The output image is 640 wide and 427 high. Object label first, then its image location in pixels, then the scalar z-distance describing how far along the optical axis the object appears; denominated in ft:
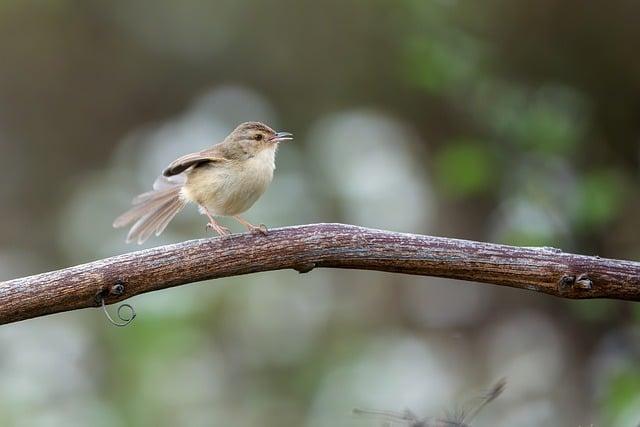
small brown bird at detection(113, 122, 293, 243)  27.84
